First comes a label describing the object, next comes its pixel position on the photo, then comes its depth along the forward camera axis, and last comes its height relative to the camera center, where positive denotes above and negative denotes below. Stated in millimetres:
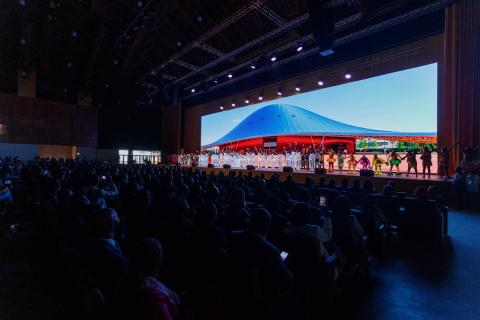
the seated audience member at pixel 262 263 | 1649 -646
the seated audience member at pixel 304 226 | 2153 -523
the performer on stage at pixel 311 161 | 12610 +135
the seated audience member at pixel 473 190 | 6682 -594
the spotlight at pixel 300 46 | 10029 +4451
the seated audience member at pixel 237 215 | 2715 -558
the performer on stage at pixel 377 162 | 10531 +121
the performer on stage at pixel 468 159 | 7158 +213
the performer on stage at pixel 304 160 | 12789 +154
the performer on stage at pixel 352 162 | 11573 +110
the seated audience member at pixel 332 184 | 5955 -444
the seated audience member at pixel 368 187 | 5077 -430
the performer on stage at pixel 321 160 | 12195 +184
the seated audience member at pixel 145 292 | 1266 -647
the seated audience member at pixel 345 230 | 2701 -668
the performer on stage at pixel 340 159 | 11820 +215
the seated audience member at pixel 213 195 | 3848 -510
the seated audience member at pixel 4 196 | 5020 -722
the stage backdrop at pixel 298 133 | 11612 +1686
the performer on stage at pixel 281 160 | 14009 +172
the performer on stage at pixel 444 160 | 8055 +192
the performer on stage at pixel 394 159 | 9606 +230
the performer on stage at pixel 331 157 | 12072 +325
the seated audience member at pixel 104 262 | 1603 -637
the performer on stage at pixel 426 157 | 8556 +289
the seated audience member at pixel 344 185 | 5584 -441
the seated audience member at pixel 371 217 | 3518 -699
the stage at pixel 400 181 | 7211 -462
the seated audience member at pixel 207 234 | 1917 -549
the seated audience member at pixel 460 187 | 6716 -518
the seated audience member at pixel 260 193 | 4545 -524
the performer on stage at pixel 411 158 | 9125 +263
